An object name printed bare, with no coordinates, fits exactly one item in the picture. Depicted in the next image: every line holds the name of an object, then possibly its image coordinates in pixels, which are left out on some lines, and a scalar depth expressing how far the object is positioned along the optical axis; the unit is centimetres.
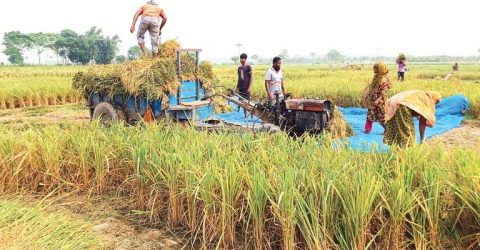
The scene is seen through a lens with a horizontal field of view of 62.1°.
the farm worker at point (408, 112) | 459
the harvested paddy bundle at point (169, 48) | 696
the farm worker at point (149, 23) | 727
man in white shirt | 684
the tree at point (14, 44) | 8850
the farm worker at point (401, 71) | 1592
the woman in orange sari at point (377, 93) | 638
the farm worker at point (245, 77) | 806
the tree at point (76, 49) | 7556
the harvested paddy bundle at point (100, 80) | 644
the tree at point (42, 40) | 8753
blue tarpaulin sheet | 733
